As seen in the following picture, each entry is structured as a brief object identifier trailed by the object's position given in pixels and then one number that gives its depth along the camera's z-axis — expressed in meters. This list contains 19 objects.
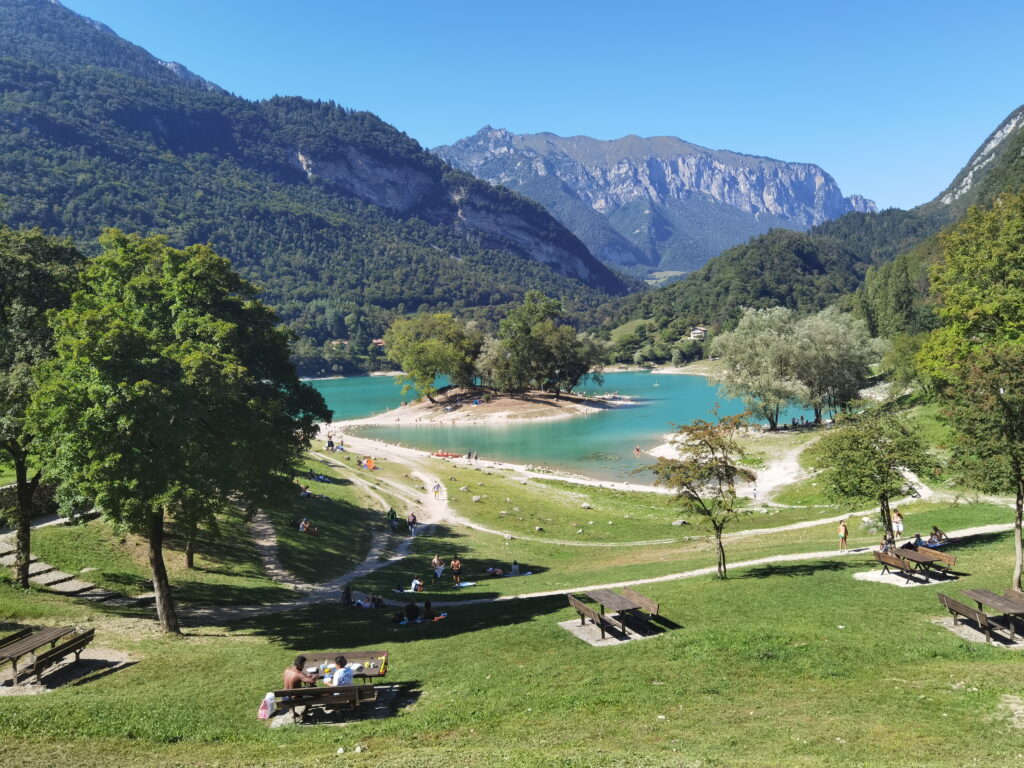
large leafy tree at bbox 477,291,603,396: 119.94
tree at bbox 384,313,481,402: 121.50
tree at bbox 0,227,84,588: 18.80
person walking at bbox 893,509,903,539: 25.35
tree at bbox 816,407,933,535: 25.14
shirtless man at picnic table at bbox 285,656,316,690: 12.88
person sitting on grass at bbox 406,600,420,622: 20.89
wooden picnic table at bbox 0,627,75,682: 13.31
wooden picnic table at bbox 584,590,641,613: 16.51
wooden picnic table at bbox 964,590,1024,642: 14.28
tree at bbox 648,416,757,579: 21.77
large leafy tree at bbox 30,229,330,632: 16.08
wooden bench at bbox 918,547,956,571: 19.25
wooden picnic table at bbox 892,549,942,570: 19.36
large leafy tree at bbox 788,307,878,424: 74.19
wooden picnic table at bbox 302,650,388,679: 13.97
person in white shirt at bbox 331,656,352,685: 12.99
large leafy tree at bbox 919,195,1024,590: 16.97
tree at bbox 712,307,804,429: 72.25
